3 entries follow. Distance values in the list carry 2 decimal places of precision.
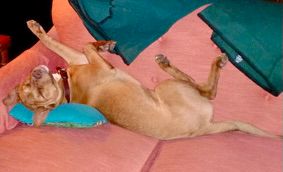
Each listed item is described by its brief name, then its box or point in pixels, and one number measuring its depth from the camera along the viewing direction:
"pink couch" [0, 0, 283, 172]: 1.99
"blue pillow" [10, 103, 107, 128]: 2.20
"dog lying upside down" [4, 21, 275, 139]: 2.19
